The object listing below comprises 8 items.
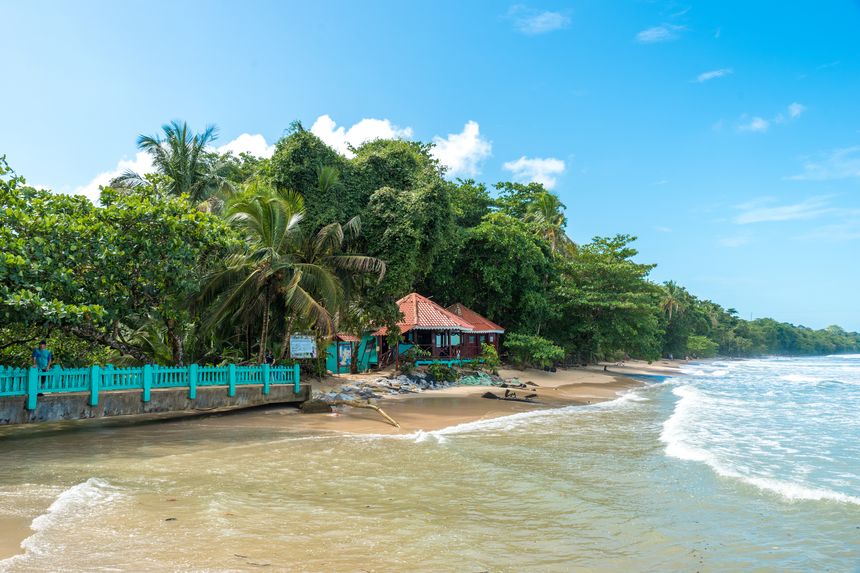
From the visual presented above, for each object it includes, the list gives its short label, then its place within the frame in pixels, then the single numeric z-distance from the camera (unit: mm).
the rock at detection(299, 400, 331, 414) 15602
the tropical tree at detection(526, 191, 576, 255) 39656
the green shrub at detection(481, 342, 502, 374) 27094
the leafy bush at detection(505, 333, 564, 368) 29375
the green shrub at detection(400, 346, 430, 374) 24453
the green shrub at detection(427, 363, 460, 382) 24602
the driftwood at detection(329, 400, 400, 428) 14490
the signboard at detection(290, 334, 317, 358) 16531
